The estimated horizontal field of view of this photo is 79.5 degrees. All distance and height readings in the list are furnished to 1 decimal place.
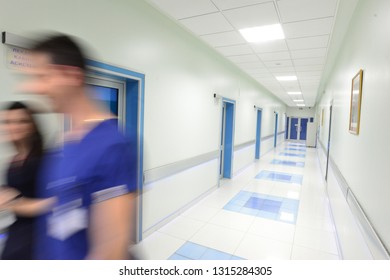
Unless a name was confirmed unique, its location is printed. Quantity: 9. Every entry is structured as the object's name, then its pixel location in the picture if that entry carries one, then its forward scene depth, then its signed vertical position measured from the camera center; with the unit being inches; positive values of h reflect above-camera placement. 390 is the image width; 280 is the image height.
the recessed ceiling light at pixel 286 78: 276.5 +57.6
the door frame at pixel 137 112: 109.3 +4.2
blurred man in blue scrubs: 34.8 -7.8
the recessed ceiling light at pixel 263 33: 133.2 +55.3
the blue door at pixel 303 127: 778.8 -1.9
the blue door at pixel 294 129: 786.0 -9.7
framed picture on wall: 92.5 +10.9
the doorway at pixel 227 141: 237.9 -17.6
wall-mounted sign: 64.1 +16.5
